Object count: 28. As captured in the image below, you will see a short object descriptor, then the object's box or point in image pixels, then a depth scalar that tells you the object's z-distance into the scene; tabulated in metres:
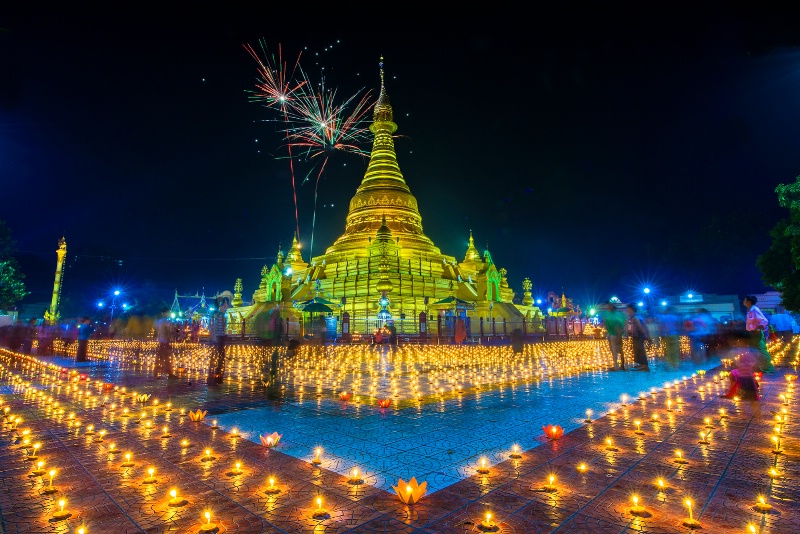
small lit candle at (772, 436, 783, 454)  4.52
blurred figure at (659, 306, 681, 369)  14.21
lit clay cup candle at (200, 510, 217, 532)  2.92
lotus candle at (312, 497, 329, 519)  3.12
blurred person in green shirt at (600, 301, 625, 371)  12.81
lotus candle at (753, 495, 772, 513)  3.13
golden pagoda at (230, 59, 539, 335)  30.89
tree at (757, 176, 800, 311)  22.14
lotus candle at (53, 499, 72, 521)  3.10
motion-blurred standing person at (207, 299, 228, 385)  9.90
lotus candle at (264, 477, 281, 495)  3.61
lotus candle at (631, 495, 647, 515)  3.13
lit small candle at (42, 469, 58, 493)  3.63
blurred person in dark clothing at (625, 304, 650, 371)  12.59
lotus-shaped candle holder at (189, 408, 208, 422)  6.14
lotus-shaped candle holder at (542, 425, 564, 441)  5.16
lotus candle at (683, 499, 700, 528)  2.90
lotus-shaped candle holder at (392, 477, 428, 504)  3.27
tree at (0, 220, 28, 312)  31.19
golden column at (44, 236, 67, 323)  47.69
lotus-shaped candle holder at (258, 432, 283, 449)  4.88
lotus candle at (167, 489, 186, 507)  3.35
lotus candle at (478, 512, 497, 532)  2.91
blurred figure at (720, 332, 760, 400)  7.39
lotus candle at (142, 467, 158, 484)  3.83
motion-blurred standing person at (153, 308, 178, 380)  10.92
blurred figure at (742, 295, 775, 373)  7.80
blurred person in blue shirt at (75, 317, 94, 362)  15.02
